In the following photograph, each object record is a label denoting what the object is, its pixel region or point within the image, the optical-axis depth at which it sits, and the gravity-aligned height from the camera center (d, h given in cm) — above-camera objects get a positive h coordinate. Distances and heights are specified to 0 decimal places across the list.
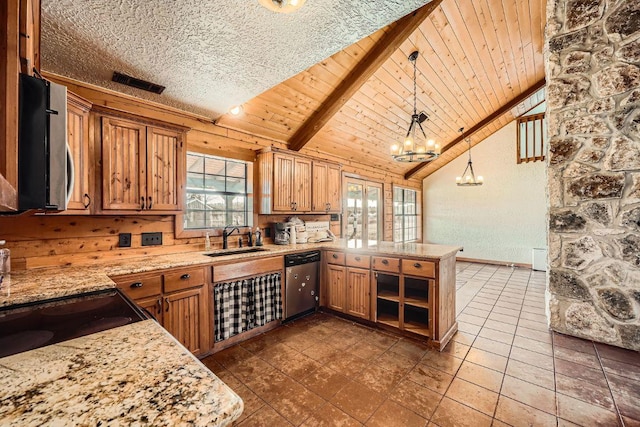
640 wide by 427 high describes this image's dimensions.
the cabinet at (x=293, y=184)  346 +41
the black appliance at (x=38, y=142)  71 +20
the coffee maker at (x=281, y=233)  365 -27
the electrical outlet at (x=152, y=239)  265 -25
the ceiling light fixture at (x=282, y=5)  143 +112
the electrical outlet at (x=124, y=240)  251 -25
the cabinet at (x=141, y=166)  221 +42
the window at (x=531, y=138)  615 +173
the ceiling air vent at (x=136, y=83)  222 +113
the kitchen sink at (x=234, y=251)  287 -43
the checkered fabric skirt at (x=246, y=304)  258 -94
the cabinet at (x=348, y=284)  311 -87
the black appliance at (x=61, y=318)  99 -46
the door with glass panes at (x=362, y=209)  537 +7
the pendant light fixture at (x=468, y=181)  575 +68
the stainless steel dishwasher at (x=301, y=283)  313 -85
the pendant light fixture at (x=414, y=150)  326 +77
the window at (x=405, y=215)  698 -7
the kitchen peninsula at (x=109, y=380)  58 -44
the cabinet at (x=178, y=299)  208 -71
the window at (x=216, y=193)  312 +26
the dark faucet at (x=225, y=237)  319 -28
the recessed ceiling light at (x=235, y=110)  289 +115
